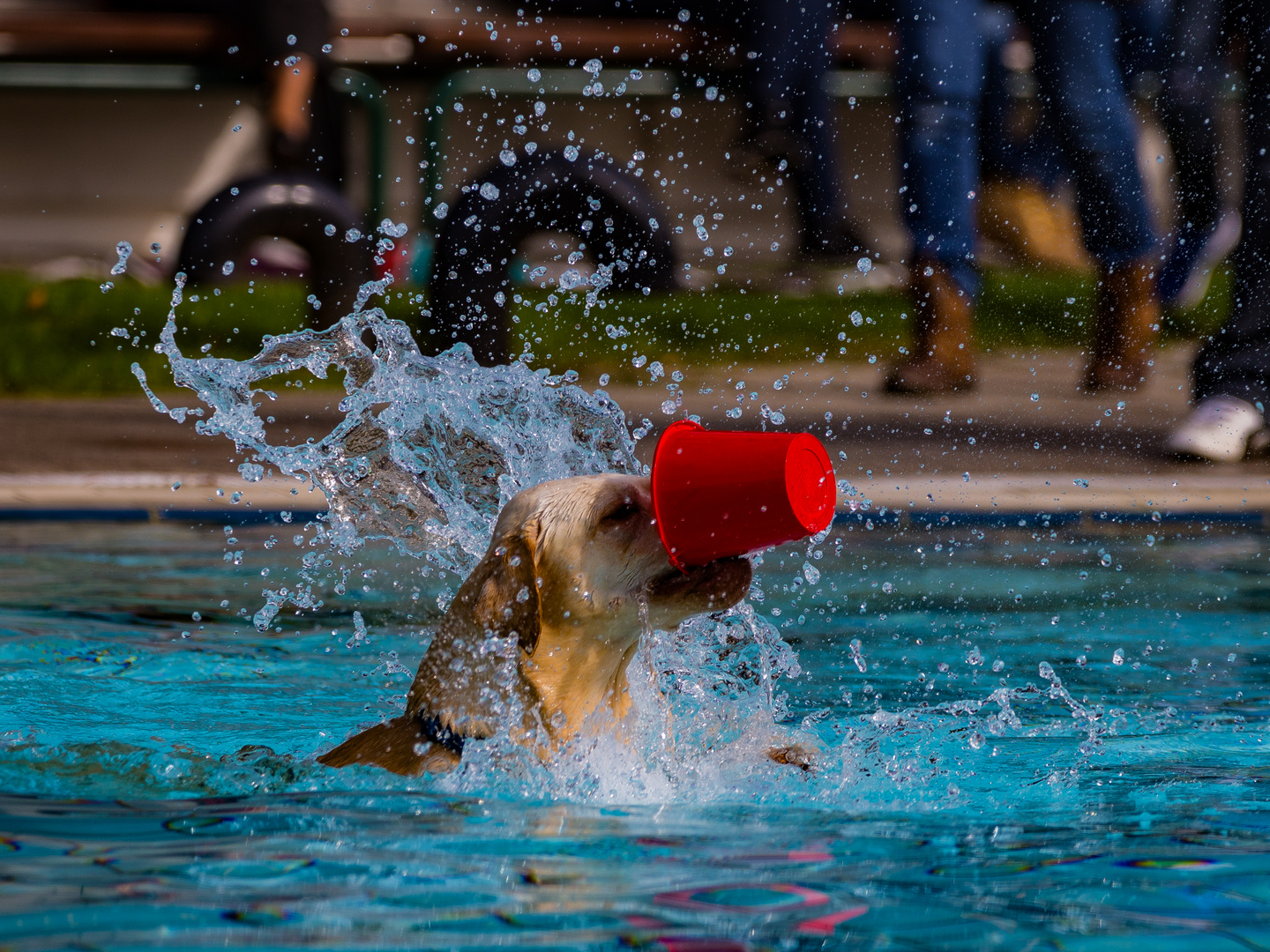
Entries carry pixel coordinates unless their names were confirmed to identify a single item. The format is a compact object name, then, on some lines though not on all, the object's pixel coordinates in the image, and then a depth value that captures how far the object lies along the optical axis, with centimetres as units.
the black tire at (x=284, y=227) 1877
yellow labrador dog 643
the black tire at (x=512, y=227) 1694
